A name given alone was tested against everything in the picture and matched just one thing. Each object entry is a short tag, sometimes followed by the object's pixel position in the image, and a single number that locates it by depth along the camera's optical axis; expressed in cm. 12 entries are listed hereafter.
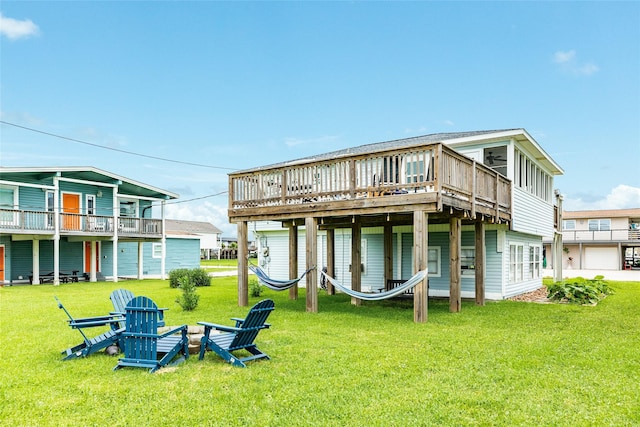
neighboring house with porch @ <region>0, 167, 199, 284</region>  2159
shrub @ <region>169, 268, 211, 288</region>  2059
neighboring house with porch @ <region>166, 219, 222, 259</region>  5558
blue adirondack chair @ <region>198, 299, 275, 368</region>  635
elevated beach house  1014
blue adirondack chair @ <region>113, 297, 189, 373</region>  612
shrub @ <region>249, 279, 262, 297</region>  1558
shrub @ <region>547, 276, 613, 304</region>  1393
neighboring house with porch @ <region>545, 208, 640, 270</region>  3816
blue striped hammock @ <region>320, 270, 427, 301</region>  943
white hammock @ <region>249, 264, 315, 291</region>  1194
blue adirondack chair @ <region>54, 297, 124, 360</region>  691
